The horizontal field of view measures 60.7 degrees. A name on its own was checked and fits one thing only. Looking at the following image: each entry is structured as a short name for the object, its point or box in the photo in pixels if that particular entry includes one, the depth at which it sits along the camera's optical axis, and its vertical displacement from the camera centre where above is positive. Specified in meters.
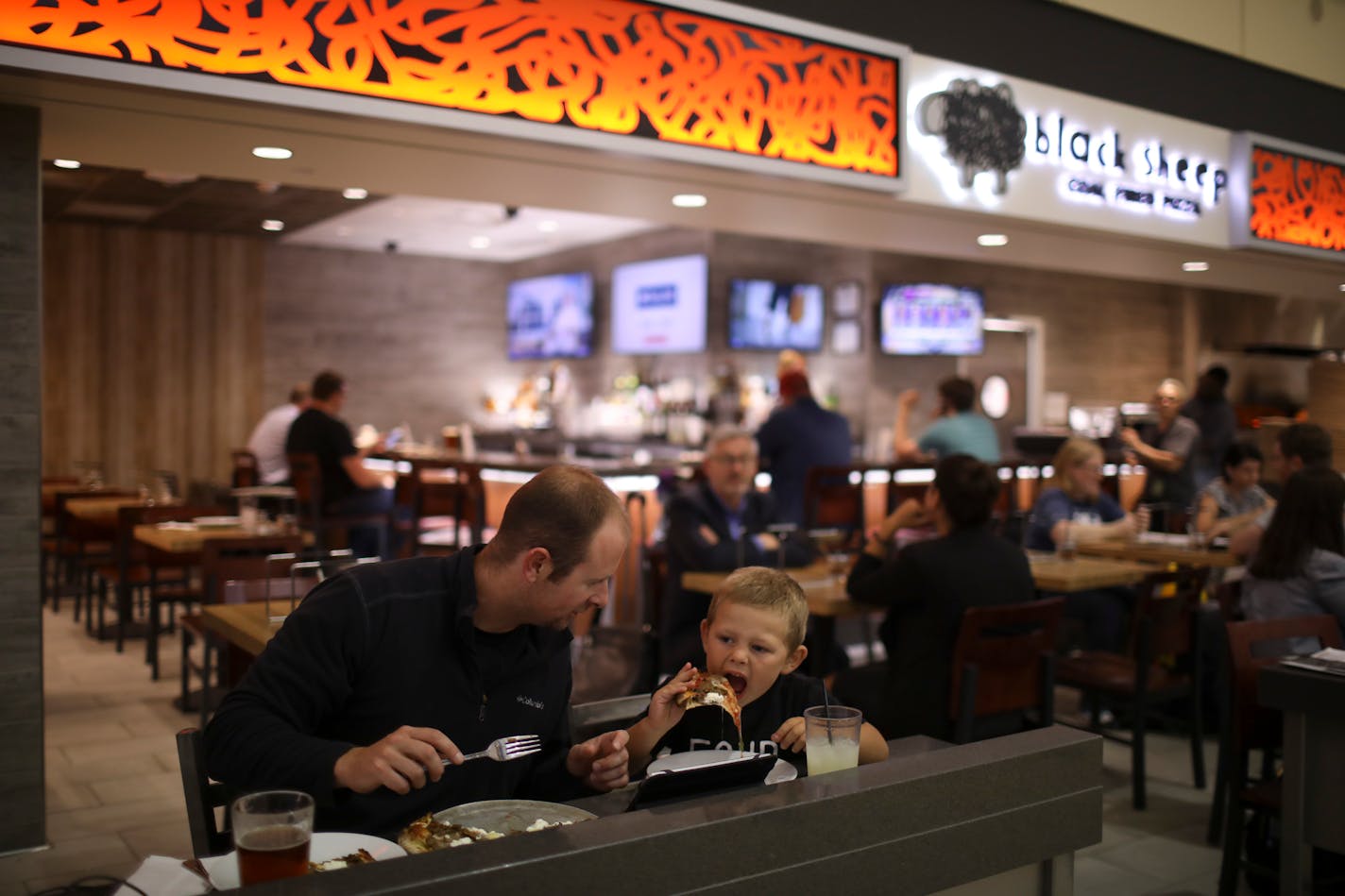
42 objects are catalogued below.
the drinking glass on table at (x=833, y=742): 1.78 -0.52
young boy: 2.10 -0.53
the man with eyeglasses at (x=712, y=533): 4.43 -0.52
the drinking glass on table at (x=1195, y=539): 5.78 -0.66
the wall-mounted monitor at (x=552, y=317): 12.74 +1.02
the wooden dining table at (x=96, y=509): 7.17 -0.68
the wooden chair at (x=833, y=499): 6.45 -0.53
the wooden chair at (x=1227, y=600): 4.00 -0.67
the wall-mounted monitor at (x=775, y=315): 11.09 +0.89
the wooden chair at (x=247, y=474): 9.27 -0.58
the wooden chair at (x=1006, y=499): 6.78 -0.61
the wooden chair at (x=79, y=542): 7.70 -0.99
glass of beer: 1.29 -0.49
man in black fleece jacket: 1.89 -0.43
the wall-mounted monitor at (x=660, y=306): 11.07 +1.00
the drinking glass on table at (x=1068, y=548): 5.15 -0.63
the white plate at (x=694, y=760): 1.72 -0.54
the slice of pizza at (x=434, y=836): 1.56 -0.60
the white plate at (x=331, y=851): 1.43 -0.60
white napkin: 1.40 -0.59
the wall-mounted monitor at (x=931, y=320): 11.27 +0.88
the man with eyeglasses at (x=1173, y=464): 7.61 -0.37
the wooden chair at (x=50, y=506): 9.01 -0.85
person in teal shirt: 7.04 -0.14
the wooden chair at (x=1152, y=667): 4.35 -1.06
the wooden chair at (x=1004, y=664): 3.59 -0.83
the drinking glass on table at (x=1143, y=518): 5.86 -0.56
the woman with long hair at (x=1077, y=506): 5.73 -0.50
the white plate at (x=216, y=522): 6.16 -0.65
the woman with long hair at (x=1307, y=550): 3.82 -0.48
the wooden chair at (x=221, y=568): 4.47 -0.67
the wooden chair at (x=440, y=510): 7.38 -0.71
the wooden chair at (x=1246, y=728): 3.21 -0.90
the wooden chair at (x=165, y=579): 6.18 -0.99
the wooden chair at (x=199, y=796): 1.84 -0.64
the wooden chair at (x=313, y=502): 7.52 -0.65
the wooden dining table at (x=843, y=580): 4.09 -0.70
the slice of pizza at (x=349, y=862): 1.42 -0.58
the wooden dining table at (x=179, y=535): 5.52 -0.66
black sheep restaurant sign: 5.00 +1.20
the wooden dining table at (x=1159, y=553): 5.46 -0.71
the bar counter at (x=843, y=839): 1.29 -0.55
